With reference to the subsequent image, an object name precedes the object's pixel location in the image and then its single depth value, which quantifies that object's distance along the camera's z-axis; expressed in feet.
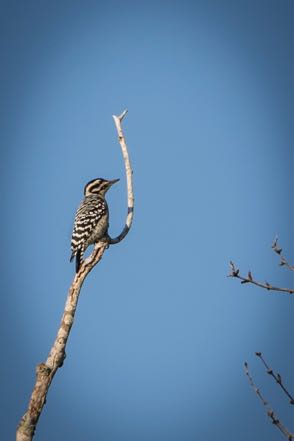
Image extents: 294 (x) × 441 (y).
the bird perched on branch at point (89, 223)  81.60
